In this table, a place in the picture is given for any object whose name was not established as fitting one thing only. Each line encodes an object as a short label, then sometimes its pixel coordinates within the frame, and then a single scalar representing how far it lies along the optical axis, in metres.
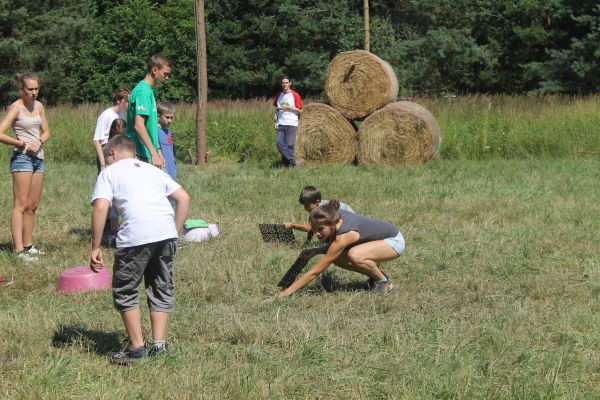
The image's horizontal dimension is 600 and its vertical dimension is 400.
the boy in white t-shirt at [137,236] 7.74
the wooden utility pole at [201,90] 27.36
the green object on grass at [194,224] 13.70
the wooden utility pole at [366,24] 36.80
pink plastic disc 10.50
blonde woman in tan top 12.40
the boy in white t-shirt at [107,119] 14.36
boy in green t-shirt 11.98
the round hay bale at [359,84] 24.82
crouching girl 10.14
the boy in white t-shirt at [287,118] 24.41
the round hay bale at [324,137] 25.09
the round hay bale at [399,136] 24.16
